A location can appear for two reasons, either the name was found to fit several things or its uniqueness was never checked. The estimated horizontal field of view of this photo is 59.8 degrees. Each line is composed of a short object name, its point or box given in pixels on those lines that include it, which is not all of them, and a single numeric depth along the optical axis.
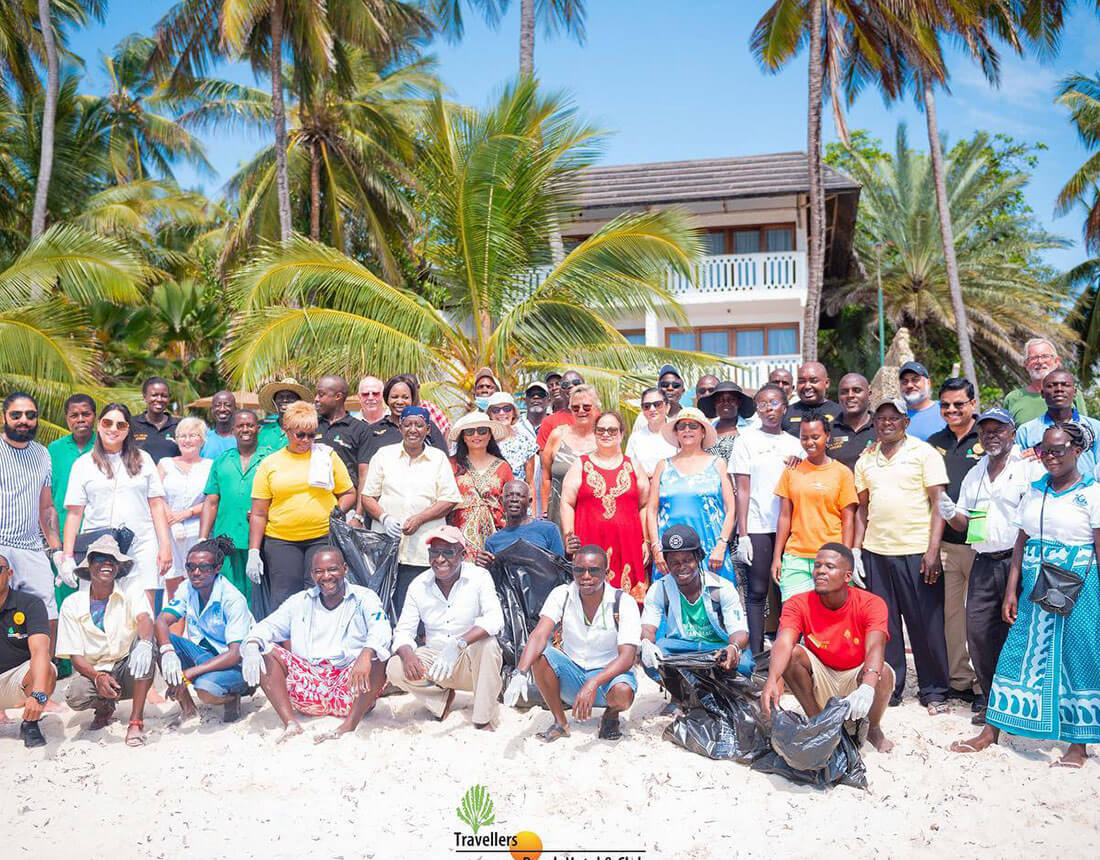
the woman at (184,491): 6.84
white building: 18.92
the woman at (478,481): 6.46
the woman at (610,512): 6.32
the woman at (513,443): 7.12
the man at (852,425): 6.49
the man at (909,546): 5.84
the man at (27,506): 6.06
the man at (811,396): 6.95
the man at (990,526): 5.53
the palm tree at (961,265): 23.03
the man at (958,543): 5.96
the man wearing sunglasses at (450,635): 5.59
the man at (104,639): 5.71
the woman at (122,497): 6.28
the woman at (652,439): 7.03
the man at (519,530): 6.04
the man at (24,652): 5.57
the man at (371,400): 7.06
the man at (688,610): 5.38
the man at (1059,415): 5.75
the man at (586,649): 5.35
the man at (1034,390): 6.54
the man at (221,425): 7.40
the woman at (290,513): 6.18
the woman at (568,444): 6.80
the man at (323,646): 5.66
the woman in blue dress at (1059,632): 5.11
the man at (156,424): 7.34
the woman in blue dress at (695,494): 6.17
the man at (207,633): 5.78
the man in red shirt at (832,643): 5.01
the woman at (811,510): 5.89
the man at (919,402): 6.73
